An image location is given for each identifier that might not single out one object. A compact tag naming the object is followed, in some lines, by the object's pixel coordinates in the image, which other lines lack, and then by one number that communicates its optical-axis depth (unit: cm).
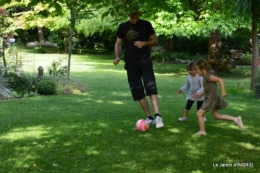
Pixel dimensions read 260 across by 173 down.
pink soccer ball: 595
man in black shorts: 625
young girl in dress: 579
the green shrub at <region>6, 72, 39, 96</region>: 1116
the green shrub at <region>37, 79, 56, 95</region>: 1105
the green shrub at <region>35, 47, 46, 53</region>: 3570
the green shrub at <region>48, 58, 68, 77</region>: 1266
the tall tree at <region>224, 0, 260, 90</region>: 1174
